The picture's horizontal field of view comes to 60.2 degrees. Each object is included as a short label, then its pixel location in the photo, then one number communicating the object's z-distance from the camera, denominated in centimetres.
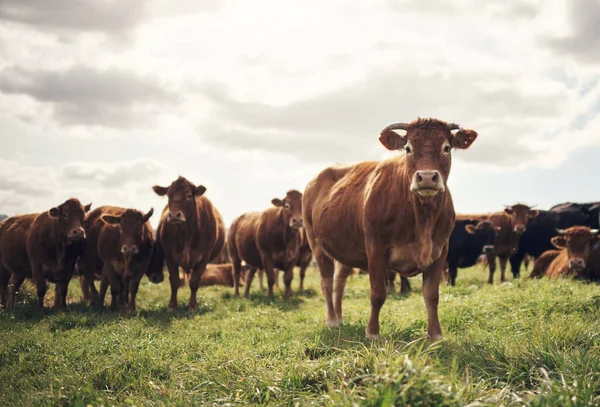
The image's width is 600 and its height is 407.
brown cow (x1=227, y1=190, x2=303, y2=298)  1430
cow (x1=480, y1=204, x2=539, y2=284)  1630
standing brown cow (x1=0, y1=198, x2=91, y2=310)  1126
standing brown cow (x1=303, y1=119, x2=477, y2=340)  605
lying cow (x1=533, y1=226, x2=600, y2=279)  1243
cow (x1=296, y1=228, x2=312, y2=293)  1631
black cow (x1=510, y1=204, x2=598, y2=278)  1769
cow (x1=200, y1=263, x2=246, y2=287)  1923
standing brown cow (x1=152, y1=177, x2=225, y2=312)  1152
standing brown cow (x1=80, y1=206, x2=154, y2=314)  1115
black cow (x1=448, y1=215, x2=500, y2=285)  1638
